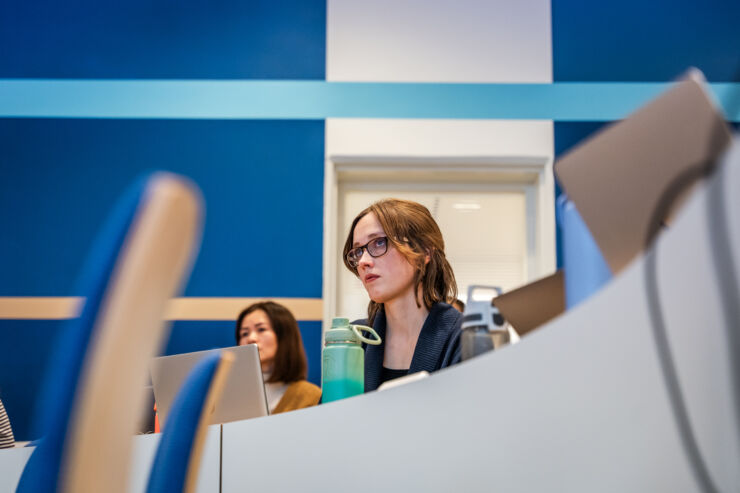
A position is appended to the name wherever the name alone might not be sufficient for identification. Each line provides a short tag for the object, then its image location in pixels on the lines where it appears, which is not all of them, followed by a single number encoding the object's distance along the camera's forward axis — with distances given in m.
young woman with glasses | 1.92
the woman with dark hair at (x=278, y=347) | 2.87
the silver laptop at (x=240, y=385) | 1.51
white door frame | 3.44
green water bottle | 1.29
